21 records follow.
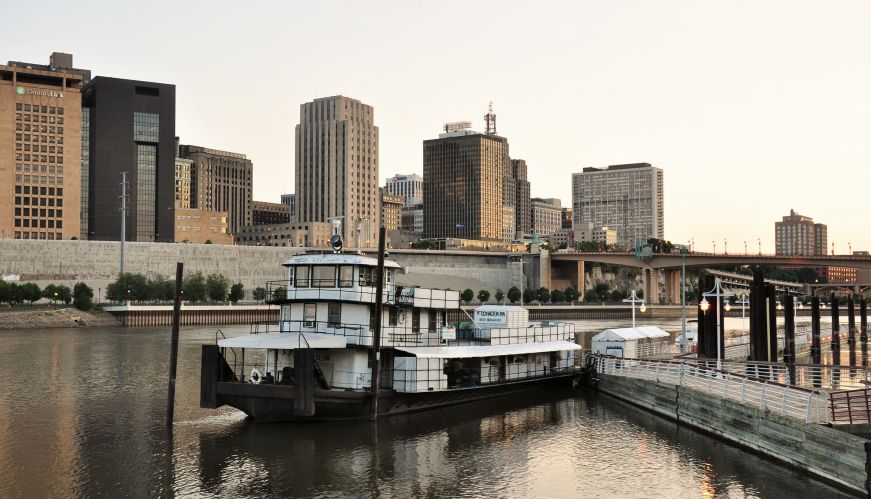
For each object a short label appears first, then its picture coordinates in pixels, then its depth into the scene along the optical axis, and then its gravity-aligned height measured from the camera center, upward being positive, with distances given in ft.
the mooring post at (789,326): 234.46 -15.78
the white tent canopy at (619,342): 190.29 -15.90
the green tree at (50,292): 428.52 -8.79
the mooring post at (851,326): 298.62 -19.87
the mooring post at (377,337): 125.80 -9.60
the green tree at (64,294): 439.22 -10.08
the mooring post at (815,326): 260.52 -18.76
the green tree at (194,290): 467.11 -8.38
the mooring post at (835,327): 285.99 -19.98
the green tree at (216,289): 475.72 -7.93
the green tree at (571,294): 641.40 -15.21
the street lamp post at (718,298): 137.28 -5.14
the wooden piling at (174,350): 125.90 -11.69
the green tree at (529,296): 620.90 -15.82
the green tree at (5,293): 394.32 -8.51
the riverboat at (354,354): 123.65 -13.27
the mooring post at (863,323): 318.24 -19.58
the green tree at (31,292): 407.13 -8.30
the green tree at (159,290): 453.58 -8.22
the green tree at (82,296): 408.05 -10.88
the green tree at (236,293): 485.56 -10.51
